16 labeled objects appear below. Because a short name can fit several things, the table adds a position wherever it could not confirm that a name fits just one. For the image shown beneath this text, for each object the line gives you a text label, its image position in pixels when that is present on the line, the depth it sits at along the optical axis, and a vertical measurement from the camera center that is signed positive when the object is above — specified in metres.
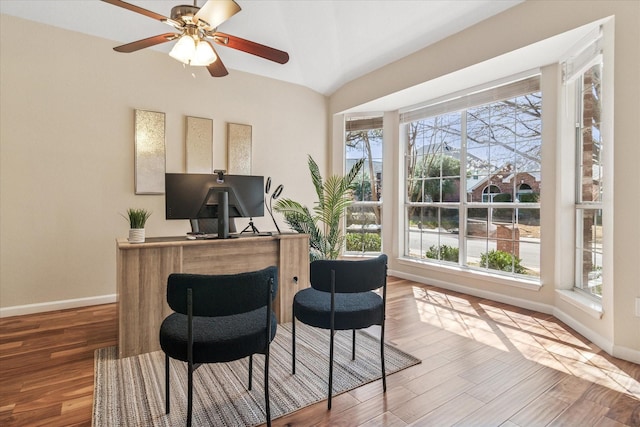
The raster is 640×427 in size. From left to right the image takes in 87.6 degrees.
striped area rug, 1.79 -1.08
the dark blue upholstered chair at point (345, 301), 1.91 -0.57
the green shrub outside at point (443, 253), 4.56 -0.56
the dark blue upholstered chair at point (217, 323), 1.48 -0.54
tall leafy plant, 4.31 -0.02
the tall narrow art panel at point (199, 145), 4.25 +0.87
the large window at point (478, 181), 3.76 +0.42
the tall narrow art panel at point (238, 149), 4.57 +0.88
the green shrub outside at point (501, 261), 3.88 -0.58
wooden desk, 2.40 -0.44
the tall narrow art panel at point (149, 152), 3.92 +0.72
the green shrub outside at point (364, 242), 5.39 -0.48
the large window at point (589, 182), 2.99 +0.30
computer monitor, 2.67 +0.12
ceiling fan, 2.14 +1.29
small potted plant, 2.49 -0.11
